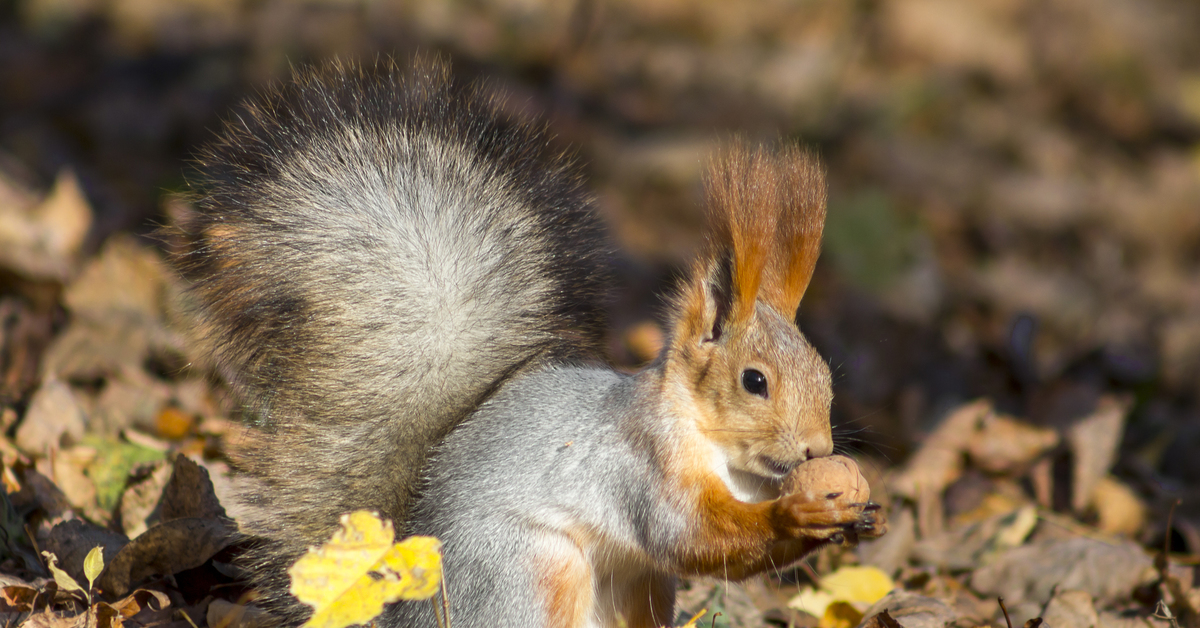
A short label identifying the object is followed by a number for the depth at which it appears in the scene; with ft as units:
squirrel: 18.60
